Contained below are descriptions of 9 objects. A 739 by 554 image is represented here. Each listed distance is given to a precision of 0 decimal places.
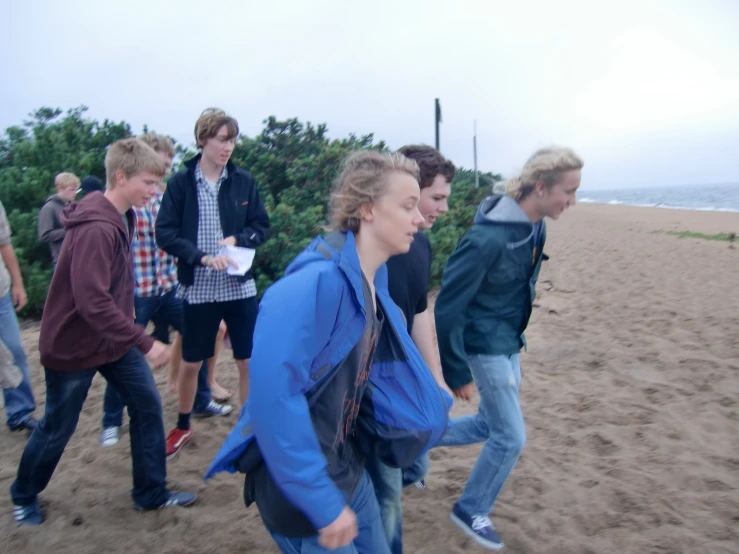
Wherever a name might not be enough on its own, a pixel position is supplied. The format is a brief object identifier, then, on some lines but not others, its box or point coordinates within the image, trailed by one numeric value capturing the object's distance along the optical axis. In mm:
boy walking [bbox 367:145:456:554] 2684
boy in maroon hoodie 2783
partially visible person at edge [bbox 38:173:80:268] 5273
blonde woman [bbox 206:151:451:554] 1564
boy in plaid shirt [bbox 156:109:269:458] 3645
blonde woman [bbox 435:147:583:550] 2803
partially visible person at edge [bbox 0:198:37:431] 4348
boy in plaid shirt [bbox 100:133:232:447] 4156
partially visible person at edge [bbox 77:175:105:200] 4219
